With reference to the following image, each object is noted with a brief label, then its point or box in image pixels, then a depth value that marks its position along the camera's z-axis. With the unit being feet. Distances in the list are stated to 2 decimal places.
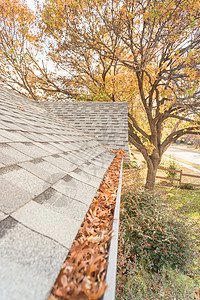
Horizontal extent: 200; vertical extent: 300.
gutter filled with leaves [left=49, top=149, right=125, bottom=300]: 2.65
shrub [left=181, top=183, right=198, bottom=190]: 43.99
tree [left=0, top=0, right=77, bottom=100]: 35.78
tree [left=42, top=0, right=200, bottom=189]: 23.88
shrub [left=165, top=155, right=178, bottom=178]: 48.71
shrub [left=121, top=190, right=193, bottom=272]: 14.08
